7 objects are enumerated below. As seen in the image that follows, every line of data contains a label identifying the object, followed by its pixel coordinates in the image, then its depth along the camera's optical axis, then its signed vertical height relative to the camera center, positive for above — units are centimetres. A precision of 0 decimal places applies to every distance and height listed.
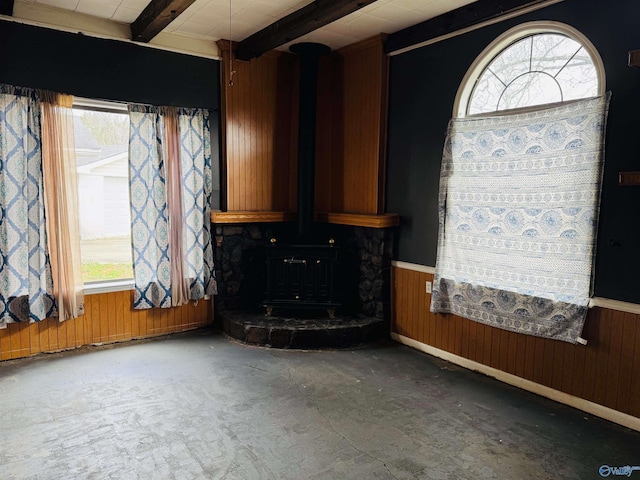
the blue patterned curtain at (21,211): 387 -17
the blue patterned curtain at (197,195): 474 -3
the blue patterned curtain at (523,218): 325 -18
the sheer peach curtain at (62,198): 403 -6
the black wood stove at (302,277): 477 -84
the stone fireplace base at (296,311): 449 -102
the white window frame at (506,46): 318 +106
